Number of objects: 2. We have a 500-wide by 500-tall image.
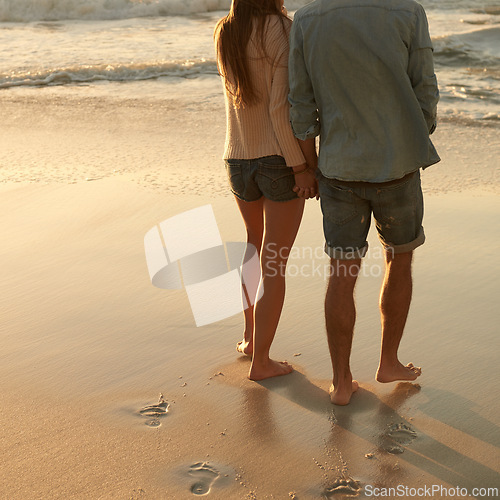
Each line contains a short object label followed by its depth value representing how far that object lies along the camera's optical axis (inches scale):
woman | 94.5
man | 86.3
